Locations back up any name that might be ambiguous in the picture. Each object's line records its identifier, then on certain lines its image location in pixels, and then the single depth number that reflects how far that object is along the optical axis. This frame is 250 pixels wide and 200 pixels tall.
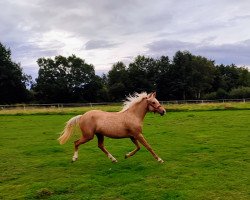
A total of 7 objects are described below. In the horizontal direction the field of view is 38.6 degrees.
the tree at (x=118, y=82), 76.75
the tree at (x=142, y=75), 79.19
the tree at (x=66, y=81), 74.31
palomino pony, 11.67
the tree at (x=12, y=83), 67.44
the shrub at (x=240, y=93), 68.19
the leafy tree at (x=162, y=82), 79.94
